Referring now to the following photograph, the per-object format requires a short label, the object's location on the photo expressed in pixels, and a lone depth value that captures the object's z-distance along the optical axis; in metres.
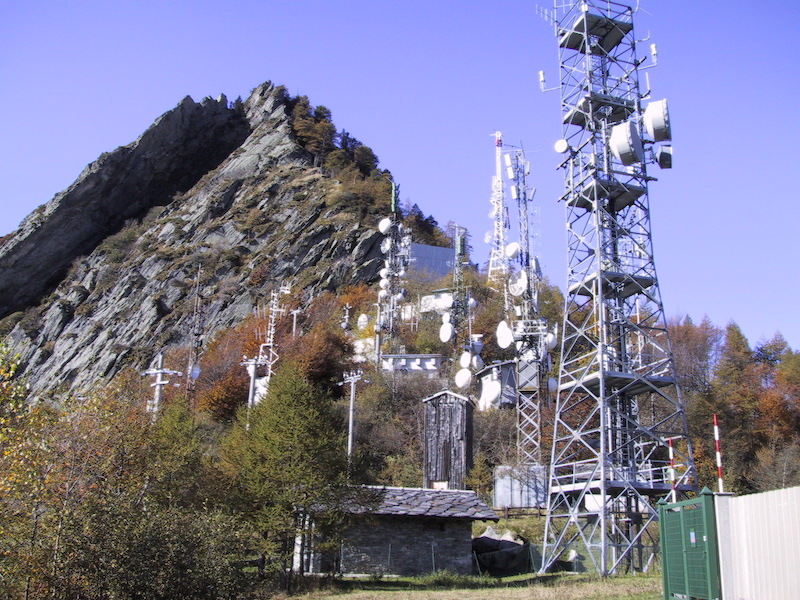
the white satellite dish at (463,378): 40.47
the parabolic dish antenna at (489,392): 40.72
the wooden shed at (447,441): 34.97
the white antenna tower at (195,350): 40.81
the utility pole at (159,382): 33.64
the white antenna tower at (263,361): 35.58
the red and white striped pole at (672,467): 20.45
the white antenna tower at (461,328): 44.03
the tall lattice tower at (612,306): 22.52
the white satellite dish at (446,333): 46.81
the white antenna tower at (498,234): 60.27
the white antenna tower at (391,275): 55.97
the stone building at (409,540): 23.91
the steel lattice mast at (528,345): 35.62
